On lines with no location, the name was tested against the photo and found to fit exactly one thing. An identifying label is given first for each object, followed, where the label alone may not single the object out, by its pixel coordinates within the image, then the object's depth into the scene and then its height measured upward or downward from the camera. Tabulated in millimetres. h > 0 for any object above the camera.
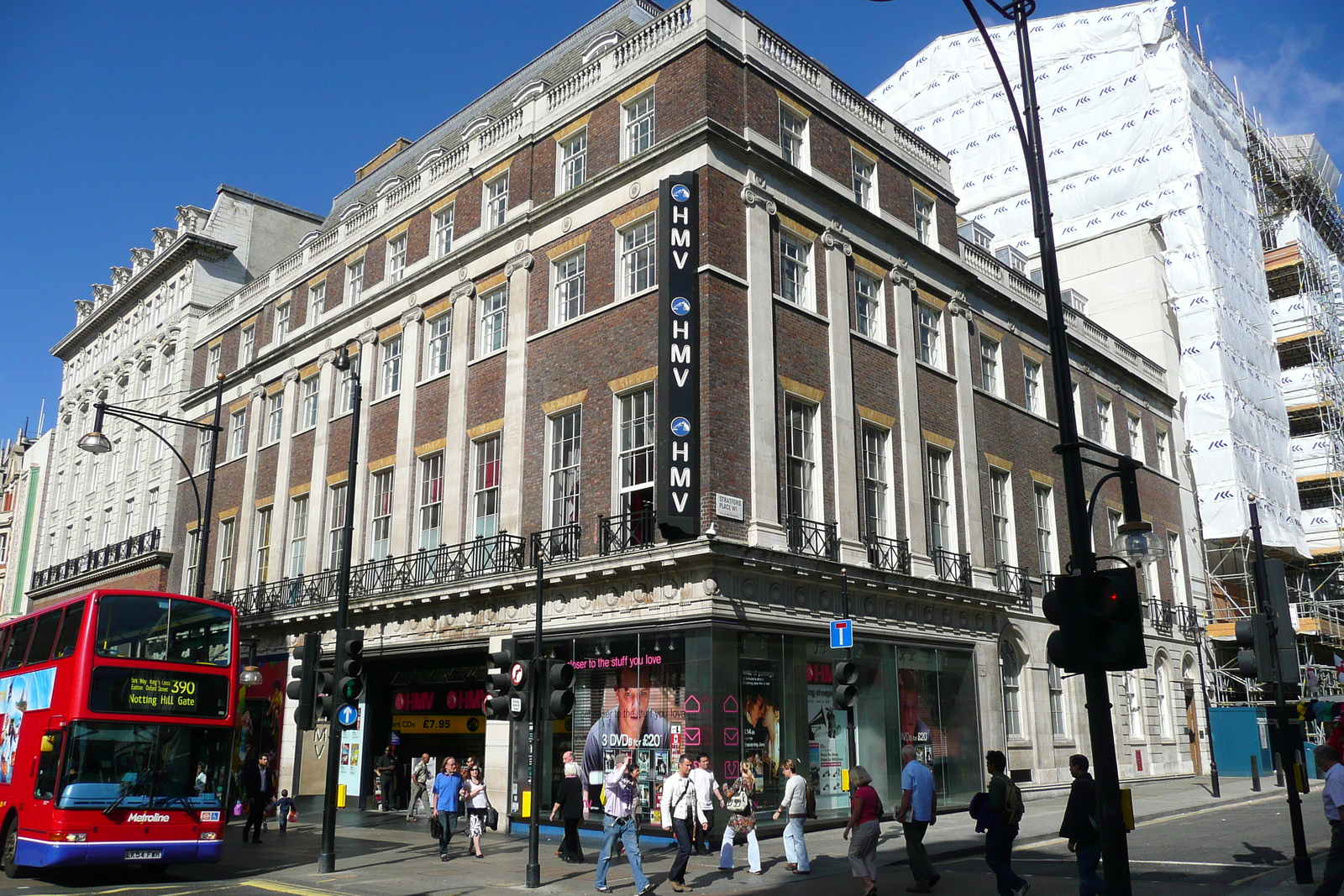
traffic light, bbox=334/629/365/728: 16281 +716
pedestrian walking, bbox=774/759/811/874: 15305 -1503
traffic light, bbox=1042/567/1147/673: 8008 +696
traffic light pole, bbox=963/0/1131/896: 7746 +2076
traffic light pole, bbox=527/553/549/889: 14070 -554
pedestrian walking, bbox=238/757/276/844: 20938 -1433
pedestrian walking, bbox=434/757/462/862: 18500 -1400
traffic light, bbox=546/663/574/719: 14180 +455
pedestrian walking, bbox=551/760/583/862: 17094 -1433
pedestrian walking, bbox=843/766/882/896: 12891 -1431
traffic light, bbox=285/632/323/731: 16672 +590
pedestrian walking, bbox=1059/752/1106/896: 10719 -1141
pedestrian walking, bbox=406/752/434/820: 24734 -1369
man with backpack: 11680 -1286
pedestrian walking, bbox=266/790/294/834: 23750 -1971
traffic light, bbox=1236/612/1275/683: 13906 +815
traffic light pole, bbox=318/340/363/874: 16078 +1621
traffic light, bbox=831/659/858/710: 17047 +534
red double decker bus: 15219 -200
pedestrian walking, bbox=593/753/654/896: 13982 -1276
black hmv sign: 19281 +6748
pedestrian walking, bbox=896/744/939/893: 13305 -1246
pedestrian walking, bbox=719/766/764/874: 15477 -1569
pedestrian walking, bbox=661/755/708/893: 14031 -1316
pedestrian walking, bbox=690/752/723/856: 15414 -1009
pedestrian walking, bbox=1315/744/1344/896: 10375 -941
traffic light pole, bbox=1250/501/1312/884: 12430 -214
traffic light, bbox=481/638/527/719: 14719 +476
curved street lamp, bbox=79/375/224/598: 22734 +5999
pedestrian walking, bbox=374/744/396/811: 27031 -1398
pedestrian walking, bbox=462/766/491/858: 18281 -1541
